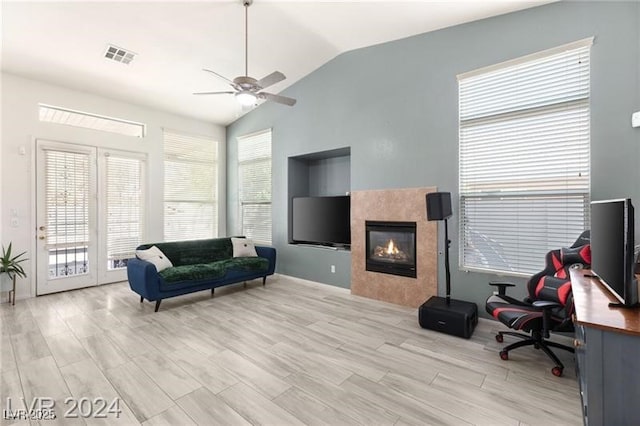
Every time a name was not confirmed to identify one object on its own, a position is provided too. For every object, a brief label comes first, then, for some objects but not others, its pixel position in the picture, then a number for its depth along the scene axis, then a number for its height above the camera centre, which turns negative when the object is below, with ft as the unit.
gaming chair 7.84 -2.84
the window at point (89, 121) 15.21 +5.44
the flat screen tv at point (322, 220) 16.03 -0.43
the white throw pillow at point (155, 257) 13.46 -2.06
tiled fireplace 12.82 -1.70
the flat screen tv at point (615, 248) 5.27 -0.75
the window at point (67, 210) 15.15 +0.25
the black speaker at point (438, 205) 10.99 +0.27
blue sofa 12.66 -2.76
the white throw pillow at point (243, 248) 17.31 -2.11
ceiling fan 9.90 +4.51
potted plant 13.24 -2.53
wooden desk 4.43 -2.49
